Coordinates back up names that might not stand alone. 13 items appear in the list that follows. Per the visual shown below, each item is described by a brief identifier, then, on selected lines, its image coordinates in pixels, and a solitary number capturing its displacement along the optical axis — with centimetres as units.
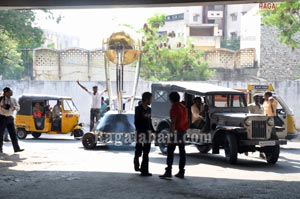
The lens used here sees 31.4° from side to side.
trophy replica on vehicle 1652
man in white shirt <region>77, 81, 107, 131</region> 2025
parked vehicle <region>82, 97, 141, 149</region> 1650
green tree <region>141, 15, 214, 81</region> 3828
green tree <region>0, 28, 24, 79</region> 3518
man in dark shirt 1125
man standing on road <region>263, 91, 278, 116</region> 1659
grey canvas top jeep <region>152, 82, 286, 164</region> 1351
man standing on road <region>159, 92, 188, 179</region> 1091
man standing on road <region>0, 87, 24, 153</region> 1484
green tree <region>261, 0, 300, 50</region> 2086
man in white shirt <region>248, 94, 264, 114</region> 1595
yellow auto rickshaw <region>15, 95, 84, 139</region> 2042
